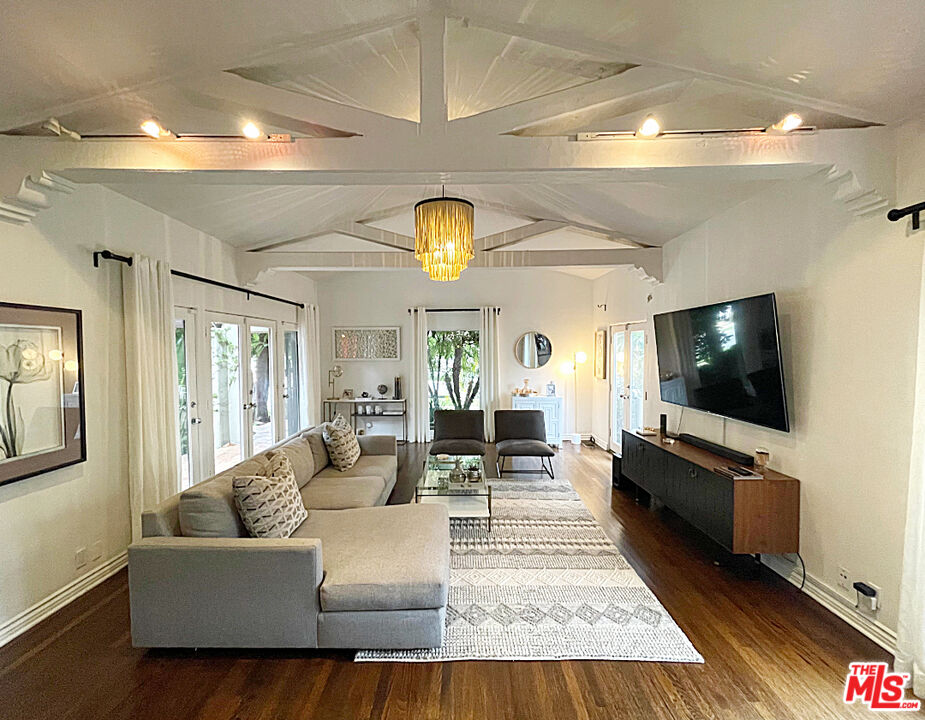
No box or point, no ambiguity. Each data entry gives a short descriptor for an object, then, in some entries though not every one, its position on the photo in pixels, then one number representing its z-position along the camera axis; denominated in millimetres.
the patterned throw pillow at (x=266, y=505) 2656
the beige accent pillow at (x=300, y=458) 3959
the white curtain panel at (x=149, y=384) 3449
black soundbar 3529
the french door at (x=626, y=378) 6277
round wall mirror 8086
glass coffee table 4172
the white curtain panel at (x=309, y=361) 7438
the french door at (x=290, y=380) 6730
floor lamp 8000
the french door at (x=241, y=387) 5082
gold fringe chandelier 3445
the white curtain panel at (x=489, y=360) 7977
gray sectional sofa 2389
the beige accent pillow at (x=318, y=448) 4512
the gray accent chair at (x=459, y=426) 6492
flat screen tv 3109
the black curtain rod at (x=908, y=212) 2258
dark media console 3086
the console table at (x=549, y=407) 7699
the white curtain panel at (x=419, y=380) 8055
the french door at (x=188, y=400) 4332
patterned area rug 2479
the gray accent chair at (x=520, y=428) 6328
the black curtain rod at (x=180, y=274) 3254
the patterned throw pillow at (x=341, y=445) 4602
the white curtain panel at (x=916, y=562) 2121
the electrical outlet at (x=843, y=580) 2740
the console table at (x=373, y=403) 8083
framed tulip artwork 2621
